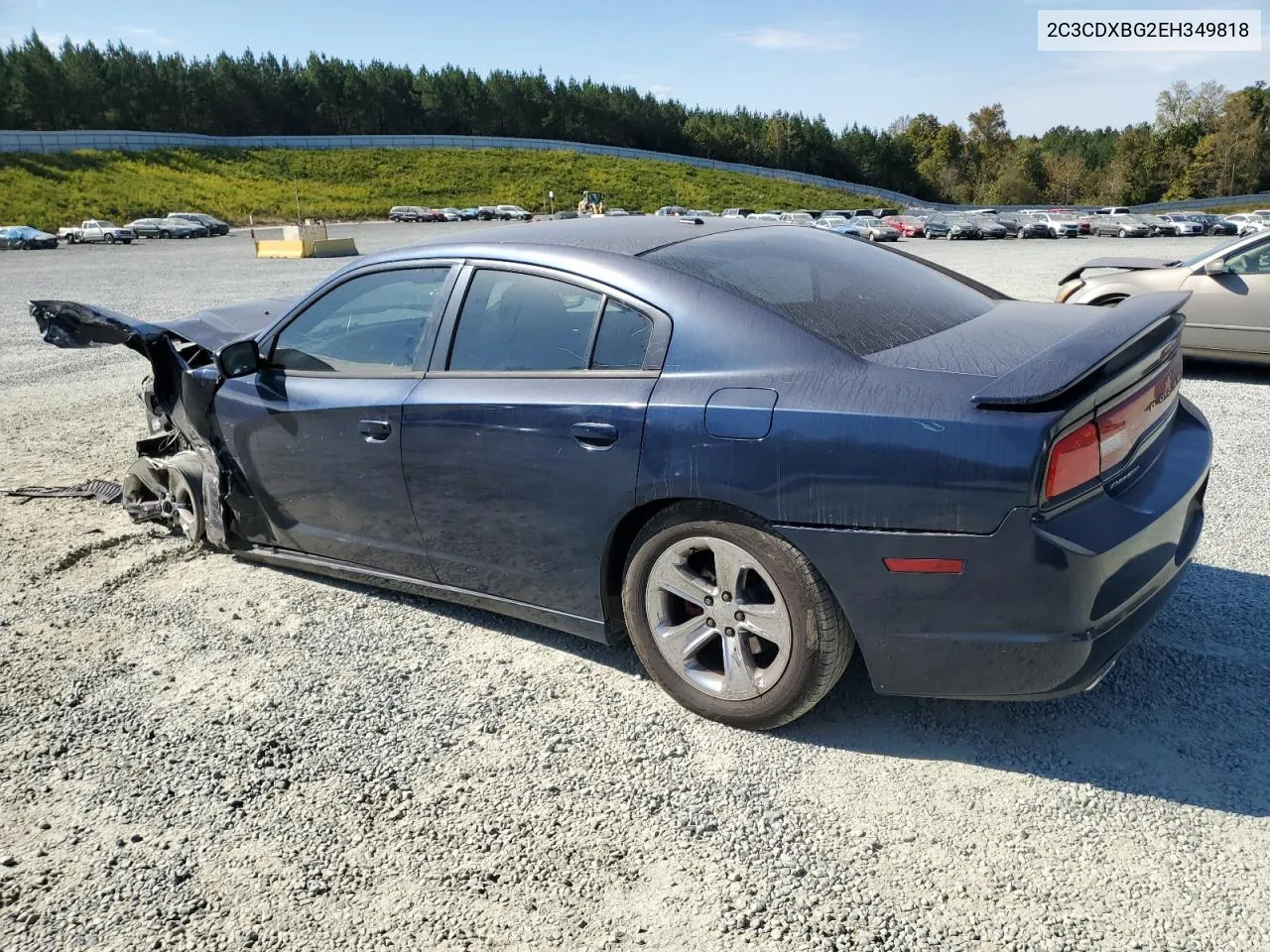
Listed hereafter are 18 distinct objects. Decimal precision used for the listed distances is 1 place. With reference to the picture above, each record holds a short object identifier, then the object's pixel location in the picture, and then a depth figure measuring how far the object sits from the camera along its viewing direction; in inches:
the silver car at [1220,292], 312.2
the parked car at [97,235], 1897.1
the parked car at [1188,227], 1895.9
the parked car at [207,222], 2230.6
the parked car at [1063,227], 1843.0
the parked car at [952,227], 1768.0
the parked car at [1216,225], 1873.8
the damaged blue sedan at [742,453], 99.9
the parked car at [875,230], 1713.0
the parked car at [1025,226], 1833.2
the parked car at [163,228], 2082.9
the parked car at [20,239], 1683.1
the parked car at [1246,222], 1851.9
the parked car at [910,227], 1878.7
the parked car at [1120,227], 1894.7
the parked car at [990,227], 1793.9
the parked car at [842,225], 1658.0
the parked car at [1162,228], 1903.3
